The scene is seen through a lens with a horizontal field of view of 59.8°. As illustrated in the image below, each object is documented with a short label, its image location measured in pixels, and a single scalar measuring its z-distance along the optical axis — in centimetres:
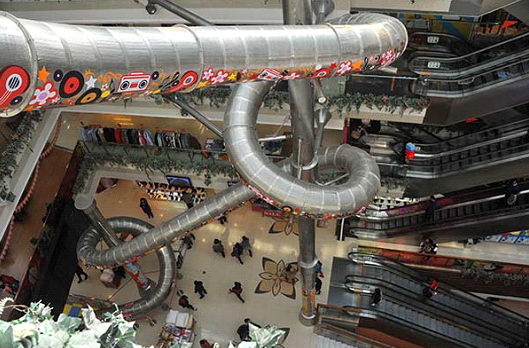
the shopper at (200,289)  1652
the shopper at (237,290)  1650
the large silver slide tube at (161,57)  333
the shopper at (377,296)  1606
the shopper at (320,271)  1708
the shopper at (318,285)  1666
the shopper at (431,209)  1647
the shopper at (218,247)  1778
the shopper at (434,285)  1734
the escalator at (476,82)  1168
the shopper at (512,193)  1462
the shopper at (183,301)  1641
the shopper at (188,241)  1828
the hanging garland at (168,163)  1528
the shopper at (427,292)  1727
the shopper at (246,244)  1783
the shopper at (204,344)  1511
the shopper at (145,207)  1884
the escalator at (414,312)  1658
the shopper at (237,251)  1758
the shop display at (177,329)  1541
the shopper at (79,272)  1767
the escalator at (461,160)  1288
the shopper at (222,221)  1889
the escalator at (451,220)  1469
